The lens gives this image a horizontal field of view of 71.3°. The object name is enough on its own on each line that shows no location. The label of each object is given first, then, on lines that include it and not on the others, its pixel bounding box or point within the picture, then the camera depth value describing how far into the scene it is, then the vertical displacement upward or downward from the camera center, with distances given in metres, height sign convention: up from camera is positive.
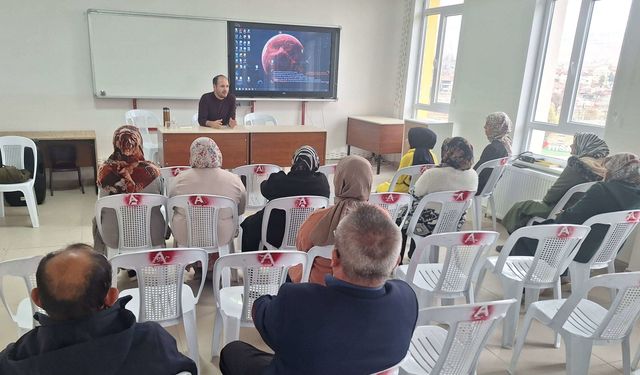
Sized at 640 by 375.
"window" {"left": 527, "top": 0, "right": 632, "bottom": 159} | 4.18 +0.18
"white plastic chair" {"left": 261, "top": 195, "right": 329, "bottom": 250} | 2.58 -0.79
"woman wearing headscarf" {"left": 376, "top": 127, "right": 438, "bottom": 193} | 3.77 -0.55
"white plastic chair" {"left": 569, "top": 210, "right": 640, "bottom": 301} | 2.50 -0.84
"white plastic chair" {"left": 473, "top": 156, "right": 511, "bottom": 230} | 4.01 -0.86
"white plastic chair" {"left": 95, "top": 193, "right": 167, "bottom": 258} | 2.52 -0.85
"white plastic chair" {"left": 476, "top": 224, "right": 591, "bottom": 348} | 2.23 -0.94
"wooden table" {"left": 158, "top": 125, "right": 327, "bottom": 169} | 4.44 -0.72
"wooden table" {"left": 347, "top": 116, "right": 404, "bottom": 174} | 6.61 -0.81
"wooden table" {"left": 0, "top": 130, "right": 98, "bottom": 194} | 5.06 -0.86
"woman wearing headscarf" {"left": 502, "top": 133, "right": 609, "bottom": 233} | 3.49 -0.63
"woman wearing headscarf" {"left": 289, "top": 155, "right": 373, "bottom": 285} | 2.07 -0.61
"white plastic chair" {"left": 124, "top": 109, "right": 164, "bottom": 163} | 5.33 -0.72
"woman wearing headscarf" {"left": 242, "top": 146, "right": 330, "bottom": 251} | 2.73 -0.66
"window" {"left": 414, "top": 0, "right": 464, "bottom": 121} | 6.36 +0.35
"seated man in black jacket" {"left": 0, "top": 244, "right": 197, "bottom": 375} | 1.06 -0.64
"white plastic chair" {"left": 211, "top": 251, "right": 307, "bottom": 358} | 1.81 -0.89
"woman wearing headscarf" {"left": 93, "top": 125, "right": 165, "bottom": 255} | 2.73 -0.68
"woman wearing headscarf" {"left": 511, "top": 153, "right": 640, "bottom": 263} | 2.60 -0.61
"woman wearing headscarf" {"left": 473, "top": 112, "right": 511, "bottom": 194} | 4.14 -0.51
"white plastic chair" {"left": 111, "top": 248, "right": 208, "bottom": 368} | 1.75 -0.93
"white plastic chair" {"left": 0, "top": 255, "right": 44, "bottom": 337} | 1.67 -0.78
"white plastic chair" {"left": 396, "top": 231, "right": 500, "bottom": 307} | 2.10 -0.95
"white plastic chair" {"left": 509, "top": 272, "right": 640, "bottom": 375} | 1.80 -1.05
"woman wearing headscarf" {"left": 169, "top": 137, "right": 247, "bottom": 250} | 2.72 -0.68
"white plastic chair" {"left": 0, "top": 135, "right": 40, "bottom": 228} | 4.03 -0.94
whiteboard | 5.52 +0.17
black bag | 4.58 -1.33
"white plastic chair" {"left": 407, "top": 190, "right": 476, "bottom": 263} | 2.85 -0.81
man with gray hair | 1.18 -0.62
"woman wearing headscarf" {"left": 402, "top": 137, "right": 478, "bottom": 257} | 3.03 -0.64
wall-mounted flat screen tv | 6.21 +0.19
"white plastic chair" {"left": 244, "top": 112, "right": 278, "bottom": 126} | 5.82 -0.60
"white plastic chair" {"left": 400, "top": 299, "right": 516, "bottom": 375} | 1.42 -0.88
